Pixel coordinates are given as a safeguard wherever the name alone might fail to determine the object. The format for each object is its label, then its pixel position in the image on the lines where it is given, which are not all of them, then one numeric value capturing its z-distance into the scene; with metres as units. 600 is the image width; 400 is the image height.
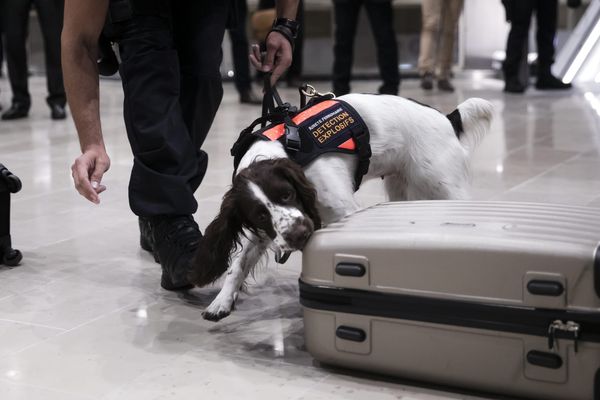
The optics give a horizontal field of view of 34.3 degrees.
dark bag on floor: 3.28
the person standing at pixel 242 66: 8.34
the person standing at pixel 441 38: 9.00
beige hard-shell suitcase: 1.97
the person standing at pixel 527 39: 8.39
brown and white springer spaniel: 2.41
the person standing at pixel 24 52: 7.16
